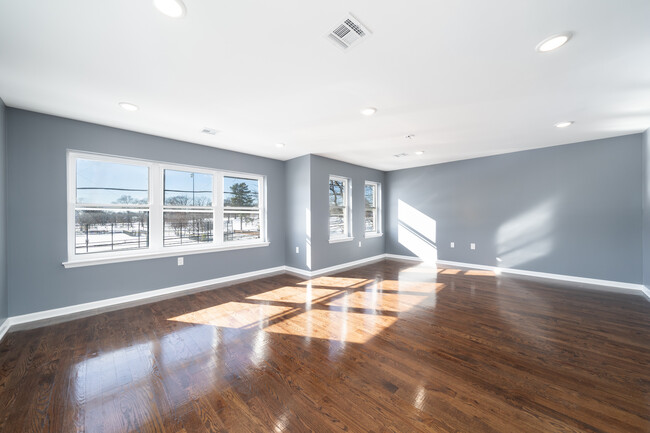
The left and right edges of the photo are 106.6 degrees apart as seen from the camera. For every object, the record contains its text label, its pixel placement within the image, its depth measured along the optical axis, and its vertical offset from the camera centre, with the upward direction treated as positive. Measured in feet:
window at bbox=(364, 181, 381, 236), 21.91 +0.94
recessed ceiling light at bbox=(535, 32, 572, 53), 5.44 +4.00
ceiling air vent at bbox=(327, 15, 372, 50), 5.13 +4.09
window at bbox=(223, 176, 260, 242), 14.94 +0.57
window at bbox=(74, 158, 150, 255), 10.45 +0.55
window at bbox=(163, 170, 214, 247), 12.71 +0.52
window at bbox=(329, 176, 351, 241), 18.40 +0.60
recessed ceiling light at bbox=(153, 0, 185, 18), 4.58 +4.10
